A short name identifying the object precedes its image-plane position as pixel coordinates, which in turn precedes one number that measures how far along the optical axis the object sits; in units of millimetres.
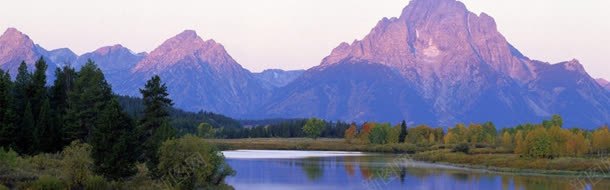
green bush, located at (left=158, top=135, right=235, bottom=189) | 64500
